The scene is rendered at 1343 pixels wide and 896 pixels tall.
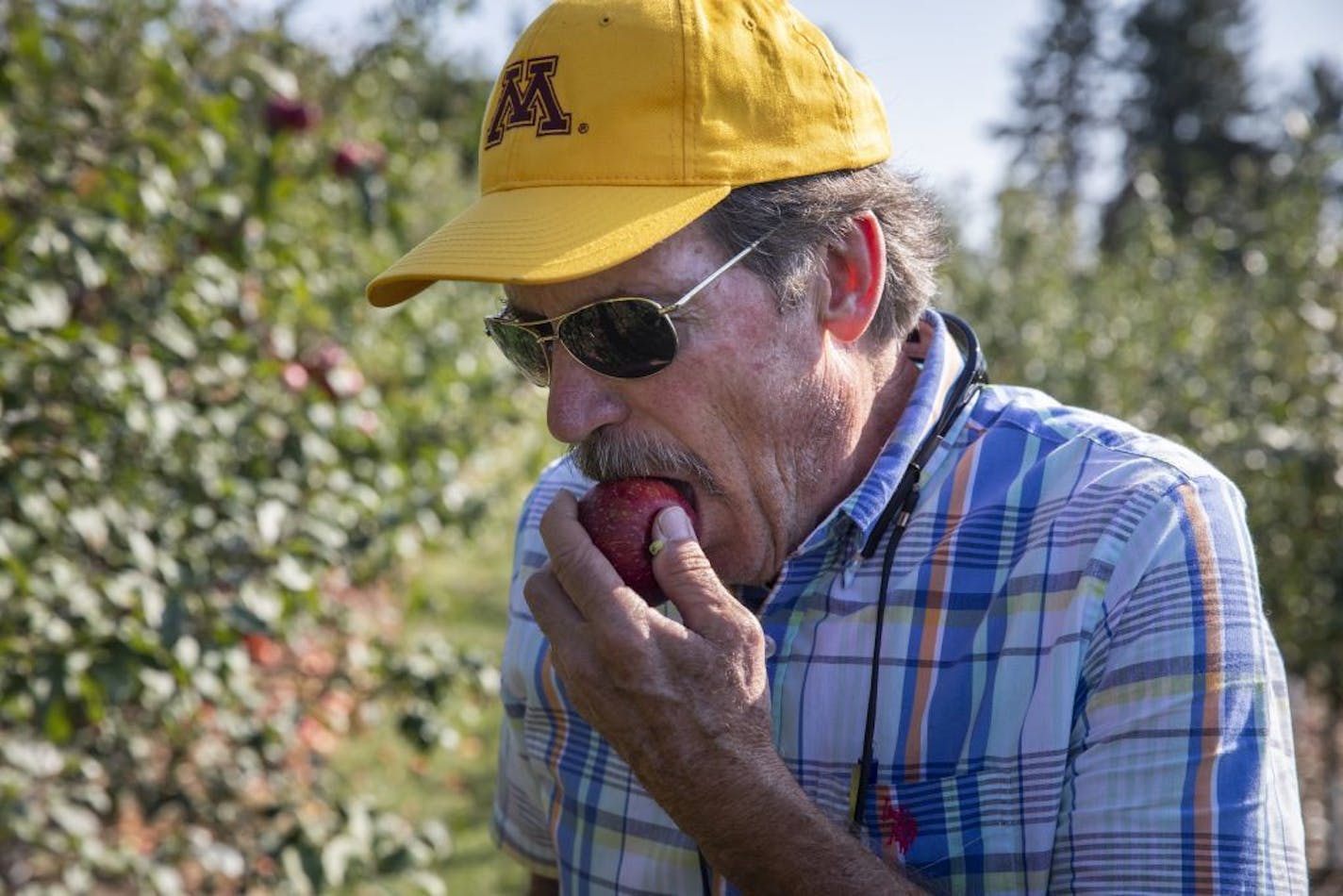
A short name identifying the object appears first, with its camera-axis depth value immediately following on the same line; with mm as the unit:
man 1345
